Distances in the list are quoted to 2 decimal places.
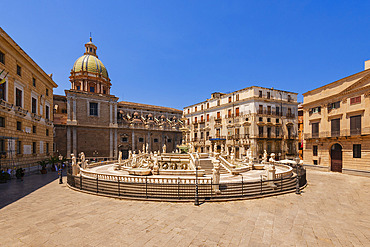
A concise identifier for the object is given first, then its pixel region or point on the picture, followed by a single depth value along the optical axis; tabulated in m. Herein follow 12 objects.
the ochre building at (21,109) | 16.67
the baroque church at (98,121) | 35.44
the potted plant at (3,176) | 15.15
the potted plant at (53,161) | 22.66
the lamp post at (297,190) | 12.25
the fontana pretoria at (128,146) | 11.38
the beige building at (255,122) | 34.41
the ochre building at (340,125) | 19.78
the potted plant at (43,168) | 20.47
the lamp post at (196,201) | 9.87
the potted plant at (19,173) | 16.56
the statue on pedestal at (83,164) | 20.17
